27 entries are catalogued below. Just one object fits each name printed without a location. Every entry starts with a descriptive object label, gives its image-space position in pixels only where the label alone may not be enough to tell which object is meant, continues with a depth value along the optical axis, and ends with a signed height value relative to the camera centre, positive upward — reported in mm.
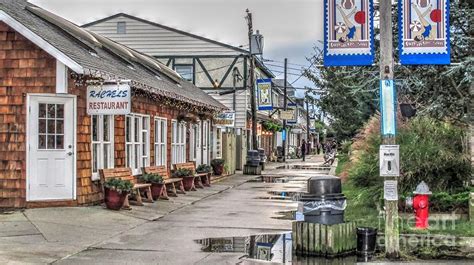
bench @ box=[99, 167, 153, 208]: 14438 -634
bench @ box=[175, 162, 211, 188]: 21133 -869
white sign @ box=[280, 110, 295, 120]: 42406 +2484
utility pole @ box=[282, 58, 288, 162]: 43781 +5135
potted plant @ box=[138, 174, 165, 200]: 16500 -832
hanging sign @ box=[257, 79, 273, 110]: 35719 +3331
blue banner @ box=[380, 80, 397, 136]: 9195 +661
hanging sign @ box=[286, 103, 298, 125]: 53656 +2635
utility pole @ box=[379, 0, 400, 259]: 9156 +1167
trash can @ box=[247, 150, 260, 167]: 30016 -335
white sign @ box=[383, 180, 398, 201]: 9070 -578
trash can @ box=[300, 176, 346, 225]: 9688 -813
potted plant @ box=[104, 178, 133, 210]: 13789 -900
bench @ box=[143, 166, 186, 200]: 17406 -864
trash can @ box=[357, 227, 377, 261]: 9656 -1432
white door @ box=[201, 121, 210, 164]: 25656 +386
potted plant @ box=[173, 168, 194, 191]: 20016 -822
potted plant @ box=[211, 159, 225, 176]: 26594 -627
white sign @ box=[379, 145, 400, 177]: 9055 -148
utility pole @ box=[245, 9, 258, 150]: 31516 +2627
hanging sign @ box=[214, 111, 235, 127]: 27858 +1469
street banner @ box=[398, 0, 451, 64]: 9258 +1756
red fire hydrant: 10672 -971
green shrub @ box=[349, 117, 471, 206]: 13461 -228
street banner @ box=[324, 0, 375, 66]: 9344 +1788
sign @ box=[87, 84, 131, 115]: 13070 +1144
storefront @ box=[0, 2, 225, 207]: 13188 +874
